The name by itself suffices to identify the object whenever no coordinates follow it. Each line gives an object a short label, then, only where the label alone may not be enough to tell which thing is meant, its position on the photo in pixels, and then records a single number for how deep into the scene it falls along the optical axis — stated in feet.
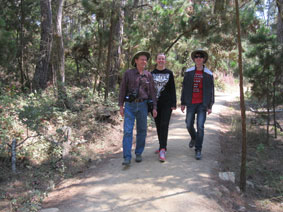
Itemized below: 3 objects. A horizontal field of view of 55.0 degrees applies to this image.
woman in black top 16.56
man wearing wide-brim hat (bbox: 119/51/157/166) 15.64
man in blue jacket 16.72
